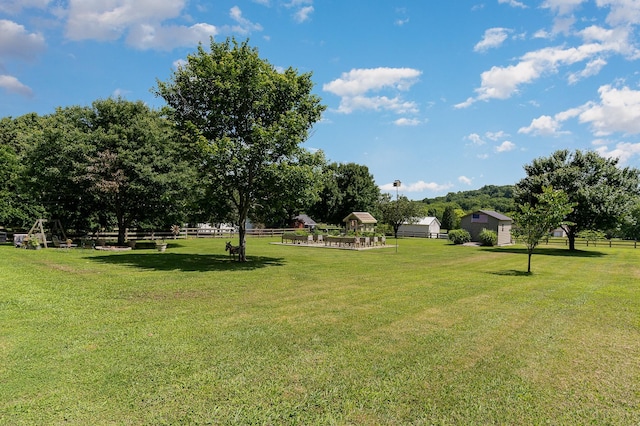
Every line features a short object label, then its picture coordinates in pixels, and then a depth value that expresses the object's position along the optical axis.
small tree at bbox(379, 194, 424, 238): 57.44
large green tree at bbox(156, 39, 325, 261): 16.61
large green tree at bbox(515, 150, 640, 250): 30.91
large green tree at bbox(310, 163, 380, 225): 61.53
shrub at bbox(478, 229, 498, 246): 38.00
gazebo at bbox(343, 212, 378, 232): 51.03
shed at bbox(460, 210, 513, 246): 40.62
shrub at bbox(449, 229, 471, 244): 40.62
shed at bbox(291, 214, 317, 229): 65.69
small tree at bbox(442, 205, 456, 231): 88.56
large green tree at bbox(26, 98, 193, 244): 23.66
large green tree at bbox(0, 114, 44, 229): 27.44
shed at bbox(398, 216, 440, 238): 61.92
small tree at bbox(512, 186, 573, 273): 16.81
